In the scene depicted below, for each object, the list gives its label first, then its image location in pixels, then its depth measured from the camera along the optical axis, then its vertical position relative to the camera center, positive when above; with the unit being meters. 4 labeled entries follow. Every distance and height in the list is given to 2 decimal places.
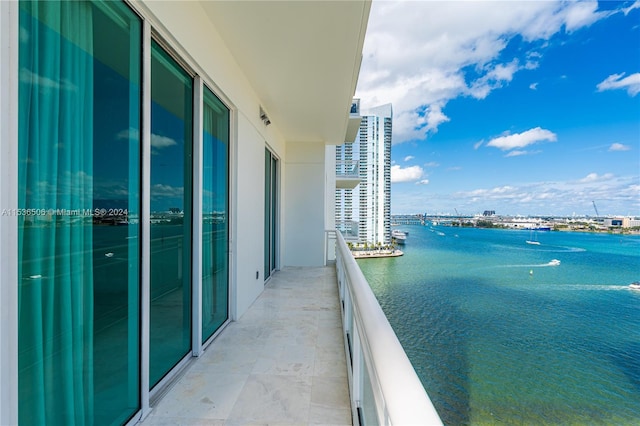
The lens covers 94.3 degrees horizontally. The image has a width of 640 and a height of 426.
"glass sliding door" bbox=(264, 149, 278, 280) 5.44 +0.04
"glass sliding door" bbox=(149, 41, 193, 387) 2.01 +0.01
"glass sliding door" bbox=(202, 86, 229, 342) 2.80 -0.01
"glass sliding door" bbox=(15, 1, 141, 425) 1.09 +0.00
